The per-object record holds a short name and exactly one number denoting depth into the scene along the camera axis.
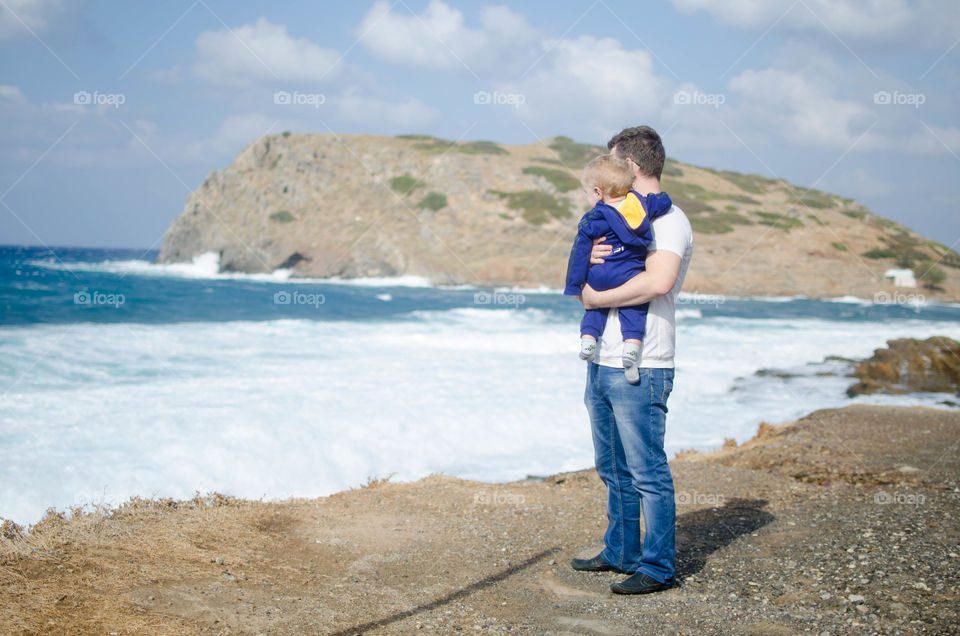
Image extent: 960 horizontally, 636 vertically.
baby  3.38
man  3.49
